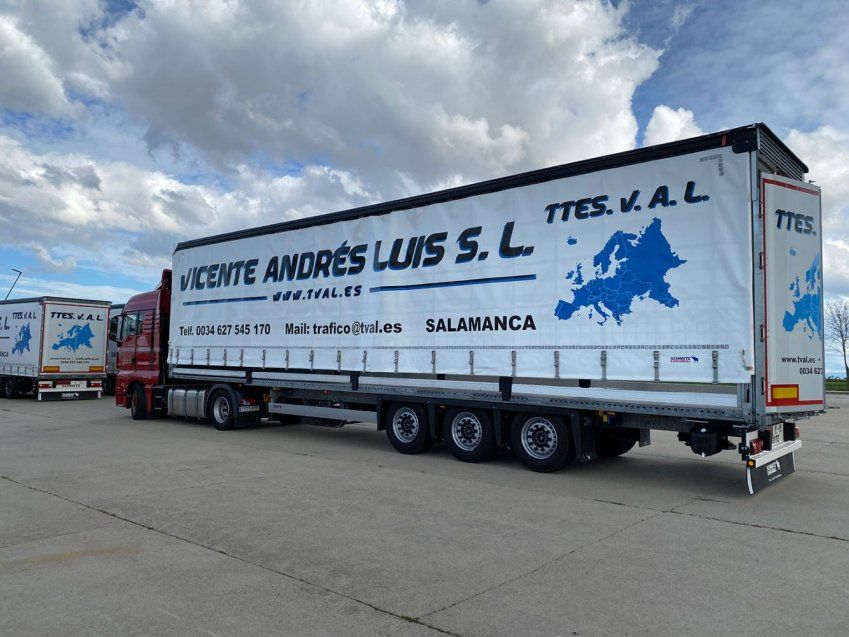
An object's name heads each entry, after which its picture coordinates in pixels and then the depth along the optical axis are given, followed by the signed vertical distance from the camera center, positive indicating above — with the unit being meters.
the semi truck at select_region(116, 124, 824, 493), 7.54 +0.78
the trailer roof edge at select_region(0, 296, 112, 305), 24.00 +2.15
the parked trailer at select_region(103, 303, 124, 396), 28.78 -0.49
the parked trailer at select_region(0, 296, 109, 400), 23.94 +0.32
